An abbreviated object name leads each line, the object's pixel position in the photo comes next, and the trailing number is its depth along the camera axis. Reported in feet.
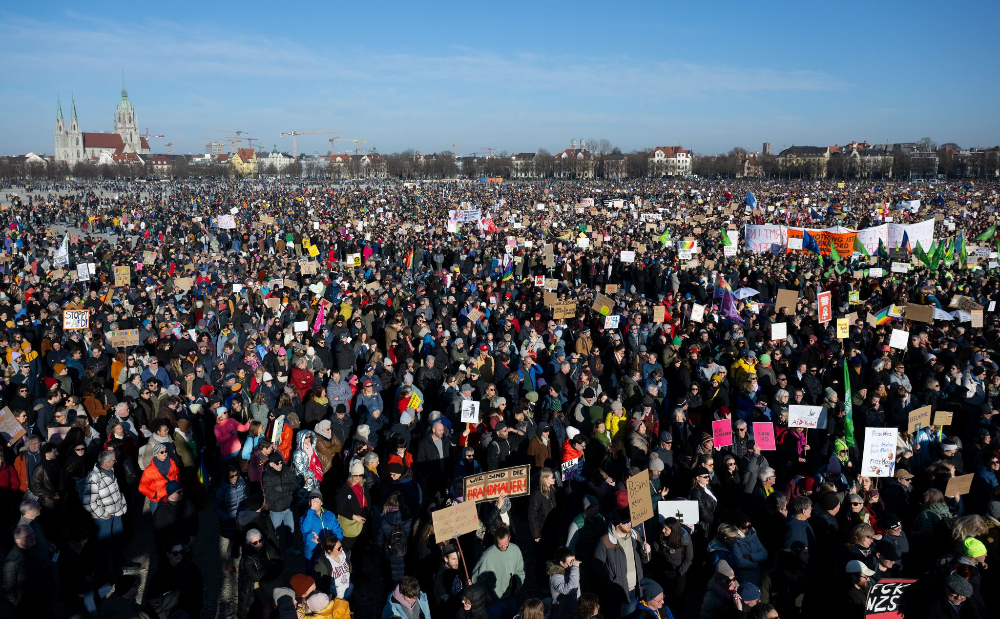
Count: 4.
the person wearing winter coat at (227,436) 22.81
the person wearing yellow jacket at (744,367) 28.76
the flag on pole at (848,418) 23.72
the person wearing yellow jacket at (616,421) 23.45
